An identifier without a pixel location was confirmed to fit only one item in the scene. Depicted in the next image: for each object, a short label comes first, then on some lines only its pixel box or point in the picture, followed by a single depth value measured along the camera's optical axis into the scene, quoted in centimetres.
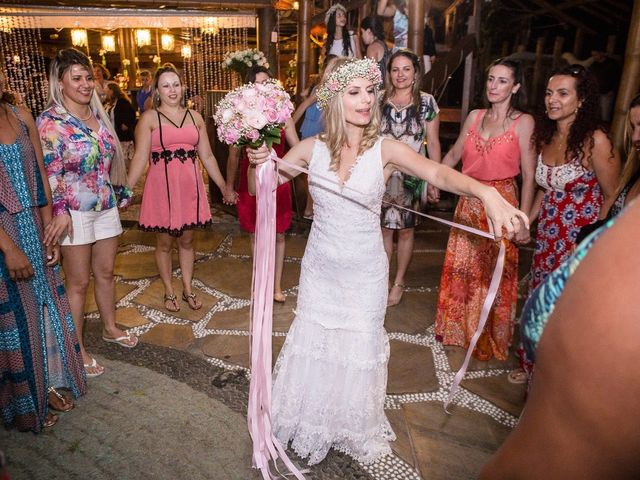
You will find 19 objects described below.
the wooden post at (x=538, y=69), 1152
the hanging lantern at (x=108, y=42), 1428
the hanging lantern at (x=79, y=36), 1189
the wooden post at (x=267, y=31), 865
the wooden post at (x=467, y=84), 929
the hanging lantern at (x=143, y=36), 1268
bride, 250
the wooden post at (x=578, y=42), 1176
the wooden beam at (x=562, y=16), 1175
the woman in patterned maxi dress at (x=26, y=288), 245
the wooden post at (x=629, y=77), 450
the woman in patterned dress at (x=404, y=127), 420
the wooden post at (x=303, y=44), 863
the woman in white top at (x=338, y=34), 736
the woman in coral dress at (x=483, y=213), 340
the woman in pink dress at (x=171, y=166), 391
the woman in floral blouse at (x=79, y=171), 285
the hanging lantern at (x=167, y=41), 1386
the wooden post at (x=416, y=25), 691
